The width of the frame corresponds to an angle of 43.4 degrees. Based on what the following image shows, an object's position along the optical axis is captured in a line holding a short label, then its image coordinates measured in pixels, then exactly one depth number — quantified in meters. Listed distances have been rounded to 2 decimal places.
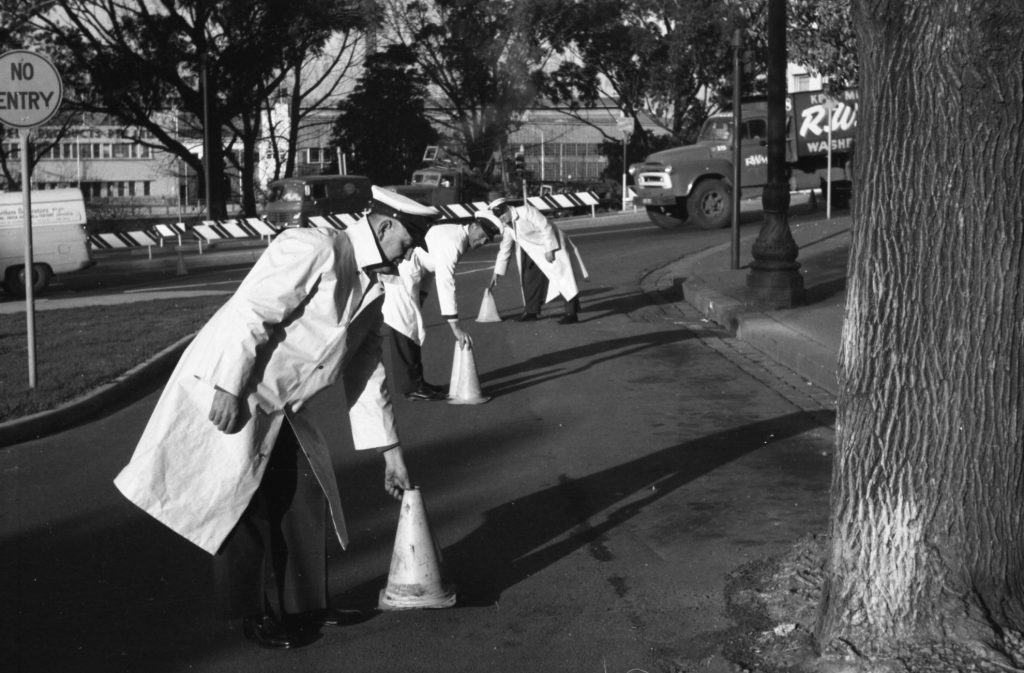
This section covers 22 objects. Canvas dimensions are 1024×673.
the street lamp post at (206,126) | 39.47
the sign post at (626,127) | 43.89
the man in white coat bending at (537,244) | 14.00
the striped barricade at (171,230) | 28.48
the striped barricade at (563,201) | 32.03
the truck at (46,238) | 21.36
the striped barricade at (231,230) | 29.66
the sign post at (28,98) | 10.14
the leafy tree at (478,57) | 45.03
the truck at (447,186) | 39.89
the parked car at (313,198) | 36.94
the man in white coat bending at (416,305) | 9.86
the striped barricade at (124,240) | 28.50
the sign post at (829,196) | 25.97
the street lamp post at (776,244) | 13.77
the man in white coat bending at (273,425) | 4.52
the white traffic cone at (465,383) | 9.91
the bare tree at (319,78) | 47.28
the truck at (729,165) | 26.89
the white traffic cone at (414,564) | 5.16
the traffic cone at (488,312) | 14.71
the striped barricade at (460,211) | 29.83
